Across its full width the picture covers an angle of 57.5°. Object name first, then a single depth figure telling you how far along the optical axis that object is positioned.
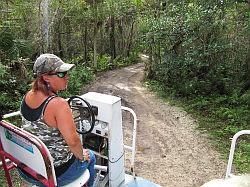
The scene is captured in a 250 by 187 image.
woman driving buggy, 1.90
